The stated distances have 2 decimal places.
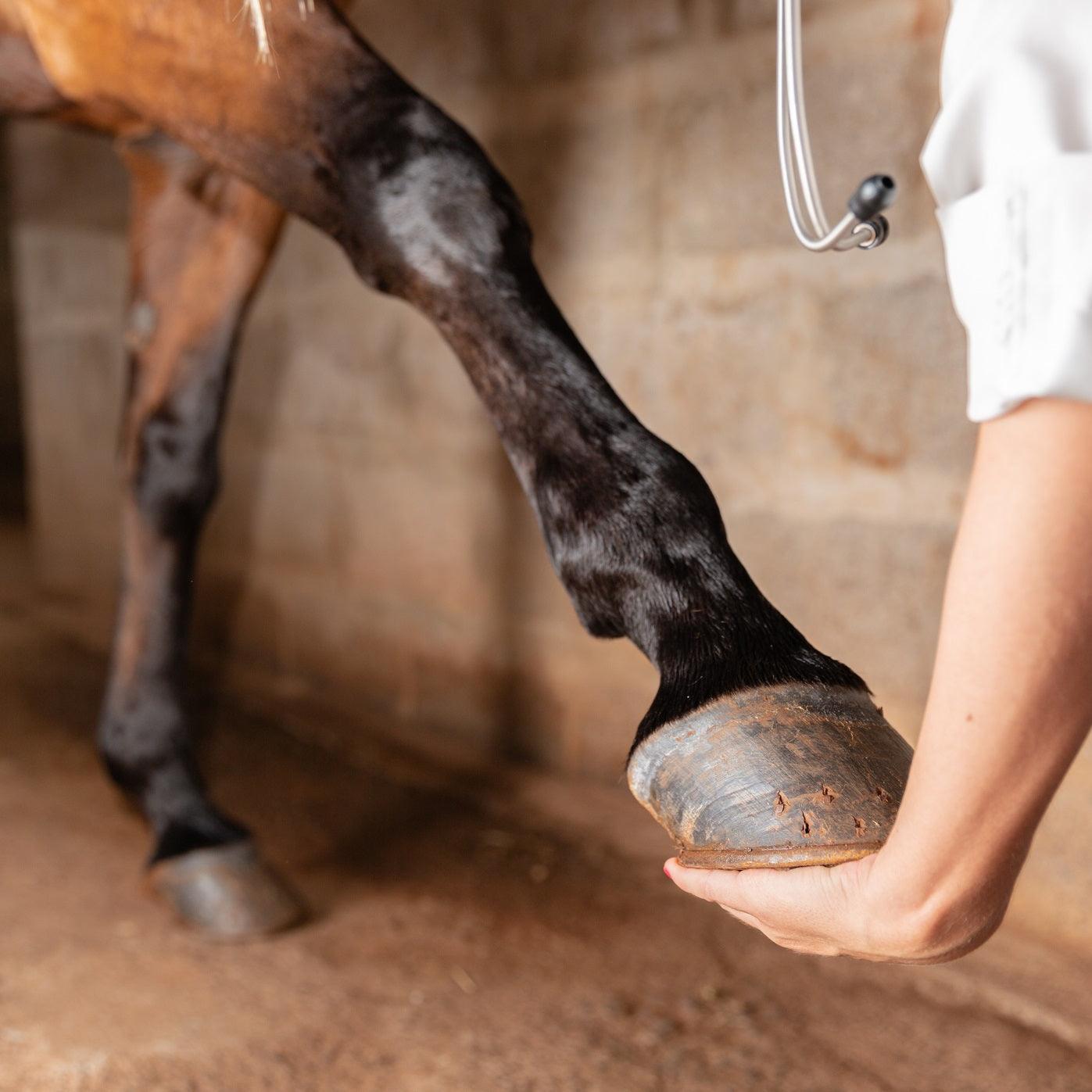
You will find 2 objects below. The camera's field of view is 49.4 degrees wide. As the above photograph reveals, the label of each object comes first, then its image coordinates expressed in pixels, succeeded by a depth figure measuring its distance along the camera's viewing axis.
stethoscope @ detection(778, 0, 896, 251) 0.49
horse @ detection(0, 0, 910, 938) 0.53
